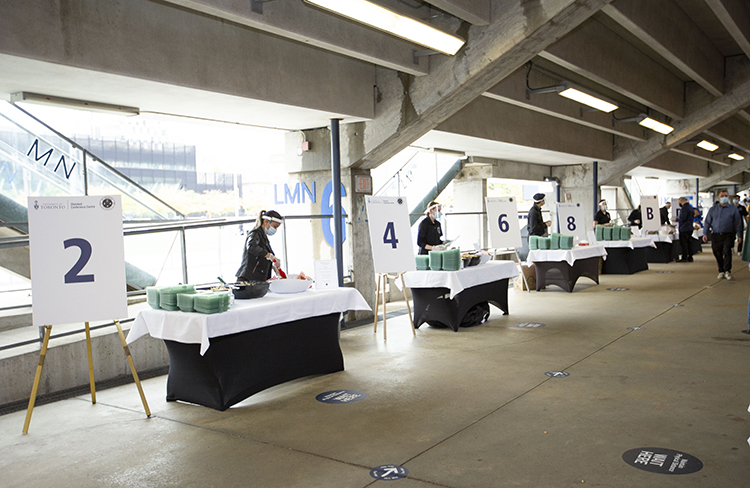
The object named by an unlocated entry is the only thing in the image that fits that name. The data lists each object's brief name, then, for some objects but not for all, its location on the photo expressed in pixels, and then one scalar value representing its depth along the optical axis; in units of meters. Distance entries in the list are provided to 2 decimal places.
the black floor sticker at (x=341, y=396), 4.58
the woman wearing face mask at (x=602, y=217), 13.76
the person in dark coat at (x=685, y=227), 14.27
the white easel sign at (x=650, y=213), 14.42
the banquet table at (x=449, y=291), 6.93
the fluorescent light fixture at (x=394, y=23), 4.90
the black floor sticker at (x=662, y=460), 3.17
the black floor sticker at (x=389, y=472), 3.19
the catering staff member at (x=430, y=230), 7.88
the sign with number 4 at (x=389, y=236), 6.73
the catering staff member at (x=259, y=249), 5.52
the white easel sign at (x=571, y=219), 11.47
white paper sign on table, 5.52
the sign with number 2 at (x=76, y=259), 4.04
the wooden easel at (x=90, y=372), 4.04
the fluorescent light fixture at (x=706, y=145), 17.15
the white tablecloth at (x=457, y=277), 6.84
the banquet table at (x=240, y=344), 4.33
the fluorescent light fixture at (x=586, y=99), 9.00
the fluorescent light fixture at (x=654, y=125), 12.28
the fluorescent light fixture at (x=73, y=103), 5.40
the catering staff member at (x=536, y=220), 10.51
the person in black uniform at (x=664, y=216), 16.42
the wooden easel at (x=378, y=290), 6.80
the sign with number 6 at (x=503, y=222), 9.77
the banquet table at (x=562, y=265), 10.00
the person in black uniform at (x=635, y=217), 15.25
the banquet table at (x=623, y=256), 12.61
